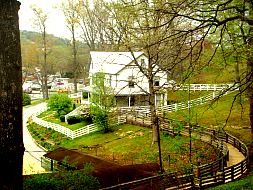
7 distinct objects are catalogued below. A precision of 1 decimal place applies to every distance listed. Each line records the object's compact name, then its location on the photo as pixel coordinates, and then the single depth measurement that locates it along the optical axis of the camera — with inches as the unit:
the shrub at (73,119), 1291.8
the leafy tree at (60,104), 1416.1
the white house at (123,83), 1384.1
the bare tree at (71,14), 1932.8
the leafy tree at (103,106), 1114.1
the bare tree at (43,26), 2003.0
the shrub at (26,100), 1979.6
